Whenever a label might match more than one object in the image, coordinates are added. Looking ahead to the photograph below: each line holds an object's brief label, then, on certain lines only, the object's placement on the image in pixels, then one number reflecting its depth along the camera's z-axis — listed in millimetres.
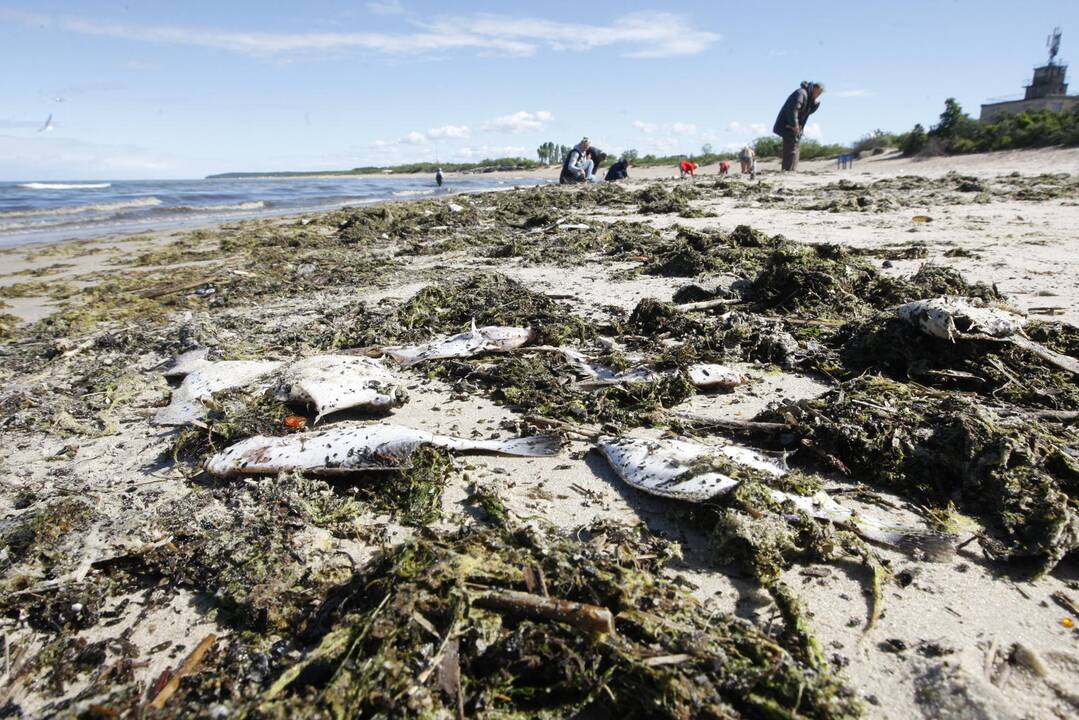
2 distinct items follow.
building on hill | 43406
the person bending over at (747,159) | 23656
